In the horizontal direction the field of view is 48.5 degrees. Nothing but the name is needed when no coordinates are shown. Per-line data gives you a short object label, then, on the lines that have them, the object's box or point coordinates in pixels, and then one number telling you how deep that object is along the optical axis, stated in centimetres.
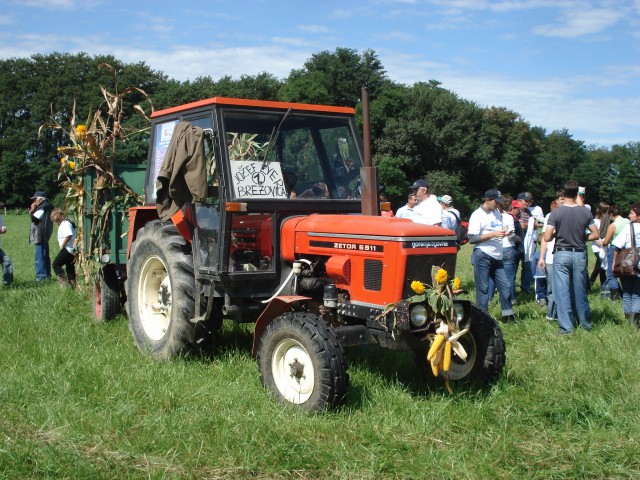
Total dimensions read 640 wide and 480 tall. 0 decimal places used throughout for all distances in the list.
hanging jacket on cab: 582
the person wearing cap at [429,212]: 925
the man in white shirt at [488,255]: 879
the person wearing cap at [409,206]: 1087
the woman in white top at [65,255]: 1130
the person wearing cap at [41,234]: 1250
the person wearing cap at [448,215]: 994
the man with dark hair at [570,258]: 786
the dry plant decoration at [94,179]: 862
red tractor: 517
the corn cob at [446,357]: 494
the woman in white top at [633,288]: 830
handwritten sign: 584
